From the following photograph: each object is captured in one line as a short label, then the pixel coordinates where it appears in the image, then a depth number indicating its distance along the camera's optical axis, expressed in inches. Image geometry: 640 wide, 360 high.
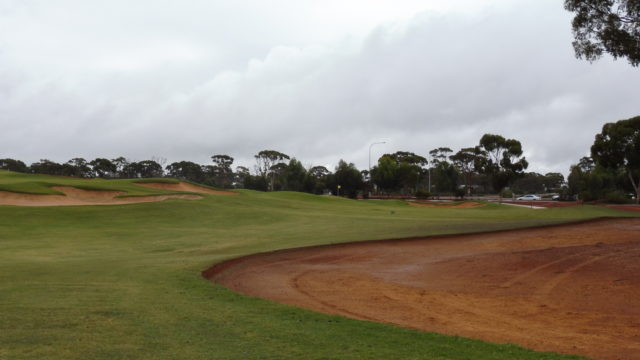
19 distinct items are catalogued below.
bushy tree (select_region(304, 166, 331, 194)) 3929.6
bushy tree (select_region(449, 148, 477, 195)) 5049.2
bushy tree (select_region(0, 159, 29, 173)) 5251.0
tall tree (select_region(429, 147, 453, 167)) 5826.8
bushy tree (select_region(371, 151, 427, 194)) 3809.1
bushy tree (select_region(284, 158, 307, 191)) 3914.9
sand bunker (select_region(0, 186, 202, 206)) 1510.8
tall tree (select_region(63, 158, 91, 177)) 5103.3
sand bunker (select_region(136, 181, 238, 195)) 2240.0
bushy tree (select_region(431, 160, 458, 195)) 4156.0
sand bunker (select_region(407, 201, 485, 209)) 2505.7
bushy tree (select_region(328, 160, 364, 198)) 3656.5
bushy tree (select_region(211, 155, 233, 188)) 6387.8
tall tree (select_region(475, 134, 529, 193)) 3297.2
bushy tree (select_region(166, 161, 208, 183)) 6309.1
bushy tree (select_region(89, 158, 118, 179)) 5285.4
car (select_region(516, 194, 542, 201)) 3821.1
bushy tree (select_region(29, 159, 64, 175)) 5044.3
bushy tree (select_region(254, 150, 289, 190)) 5625.0
